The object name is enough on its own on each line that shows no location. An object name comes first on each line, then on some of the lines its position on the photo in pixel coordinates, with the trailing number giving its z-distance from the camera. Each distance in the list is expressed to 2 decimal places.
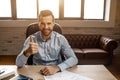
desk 1.45
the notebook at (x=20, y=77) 1.35
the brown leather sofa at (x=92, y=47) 3.64
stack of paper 1.43
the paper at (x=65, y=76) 1.40
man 1.84
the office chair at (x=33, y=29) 2.17
